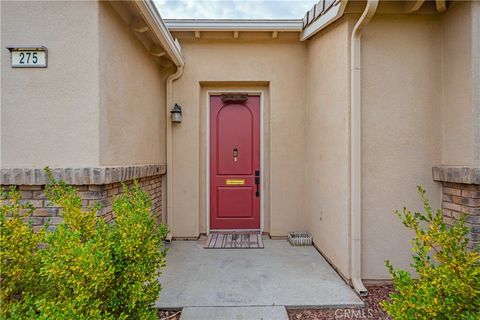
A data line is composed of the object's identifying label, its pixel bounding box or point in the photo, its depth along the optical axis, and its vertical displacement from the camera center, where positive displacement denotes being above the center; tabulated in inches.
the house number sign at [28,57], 84.5 +33.6
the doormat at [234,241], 147.1 -50.7
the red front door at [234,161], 170.7 -2.4
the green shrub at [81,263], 57.3 -25.8
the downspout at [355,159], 103.8 -0.7
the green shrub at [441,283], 54.0 -28.2
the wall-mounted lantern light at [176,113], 157.5 +27.4
